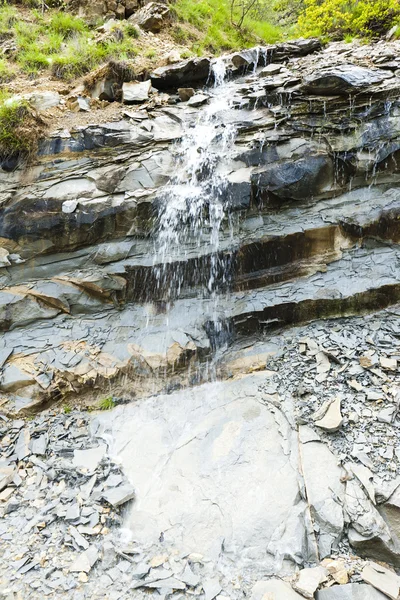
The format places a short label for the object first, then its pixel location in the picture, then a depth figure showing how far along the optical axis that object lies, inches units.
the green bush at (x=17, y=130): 260.2
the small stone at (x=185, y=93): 318.7
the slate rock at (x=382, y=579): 116.3
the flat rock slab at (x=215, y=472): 140.9
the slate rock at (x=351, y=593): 115.4
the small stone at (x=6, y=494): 167.2
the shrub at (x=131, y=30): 390.9
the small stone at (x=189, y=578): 127.0
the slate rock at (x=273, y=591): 117.4
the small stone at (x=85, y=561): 134.6
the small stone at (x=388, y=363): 197.2
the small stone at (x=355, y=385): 190.2
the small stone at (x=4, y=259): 251.8
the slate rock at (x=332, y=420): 170.4
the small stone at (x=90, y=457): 179.7
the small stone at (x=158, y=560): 135.0
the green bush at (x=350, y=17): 347.9
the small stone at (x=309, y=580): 117.2
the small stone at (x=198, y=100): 307.4
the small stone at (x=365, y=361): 202.5
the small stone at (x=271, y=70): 318.0
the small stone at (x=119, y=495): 158.6
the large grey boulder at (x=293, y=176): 247.8
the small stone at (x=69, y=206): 248.5
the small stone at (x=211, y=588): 123.2
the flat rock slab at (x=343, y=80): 249.8
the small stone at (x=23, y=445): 190.1
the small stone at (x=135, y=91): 305.7
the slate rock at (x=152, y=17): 417.4
